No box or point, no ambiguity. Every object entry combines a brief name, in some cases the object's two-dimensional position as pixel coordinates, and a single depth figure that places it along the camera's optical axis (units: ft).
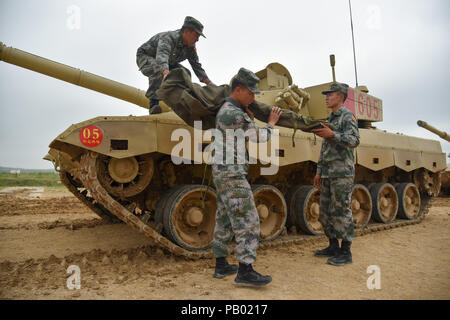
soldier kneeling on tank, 13.67
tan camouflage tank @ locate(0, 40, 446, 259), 12.01
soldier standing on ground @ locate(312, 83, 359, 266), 13.19
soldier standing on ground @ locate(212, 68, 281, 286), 9.93
